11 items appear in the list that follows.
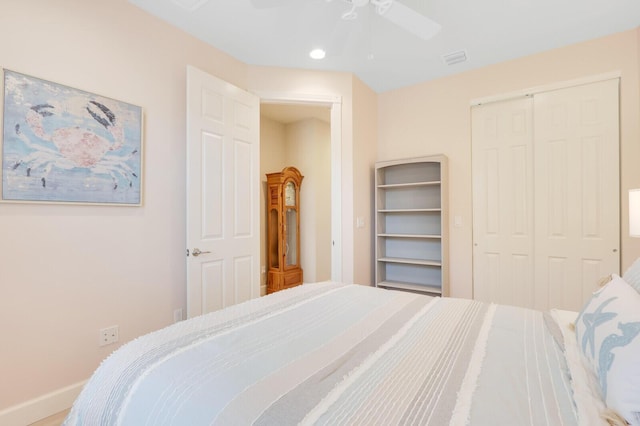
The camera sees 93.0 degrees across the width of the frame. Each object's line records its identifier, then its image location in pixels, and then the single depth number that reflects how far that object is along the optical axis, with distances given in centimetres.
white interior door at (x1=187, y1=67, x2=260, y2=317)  236
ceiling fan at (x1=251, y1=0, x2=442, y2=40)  171
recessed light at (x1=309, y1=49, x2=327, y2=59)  267
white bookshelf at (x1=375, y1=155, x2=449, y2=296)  313
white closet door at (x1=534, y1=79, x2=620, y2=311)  248
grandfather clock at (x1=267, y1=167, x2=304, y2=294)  432
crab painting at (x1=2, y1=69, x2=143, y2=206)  163
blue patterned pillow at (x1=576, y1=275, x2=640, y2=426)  69
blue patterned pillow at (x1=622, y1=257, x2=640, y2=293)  110
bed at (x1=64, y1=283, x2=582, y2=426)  72
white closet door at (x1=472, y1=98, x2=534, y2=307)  282
